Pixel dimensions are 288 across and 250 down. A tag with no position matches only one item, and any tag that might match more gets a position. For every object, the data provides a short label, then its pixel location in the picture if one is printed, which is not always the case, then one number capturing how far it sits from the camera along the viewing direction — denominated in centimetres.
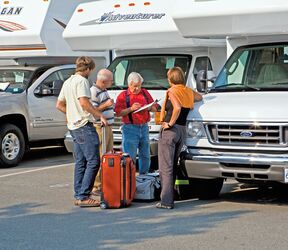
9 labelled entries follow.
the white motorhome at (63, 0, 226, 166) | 2080
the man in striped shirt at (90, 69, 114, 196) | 1637
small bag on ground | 1606
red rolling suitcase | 1515
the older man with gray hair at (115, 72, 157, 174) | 1681
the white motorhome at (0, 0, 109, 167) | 2242
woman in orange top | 1494
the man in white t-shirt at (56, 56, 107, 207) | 1533
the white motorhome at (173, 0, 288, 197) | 1415
